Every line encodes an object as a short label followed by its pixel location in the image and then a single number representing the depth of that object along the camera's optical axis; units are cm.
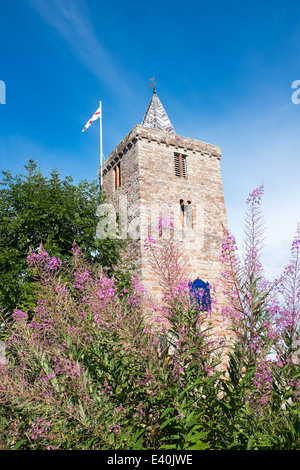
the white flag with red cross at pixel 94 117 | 1889
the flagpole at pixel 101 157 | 1950
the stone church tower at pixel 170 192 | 1487
